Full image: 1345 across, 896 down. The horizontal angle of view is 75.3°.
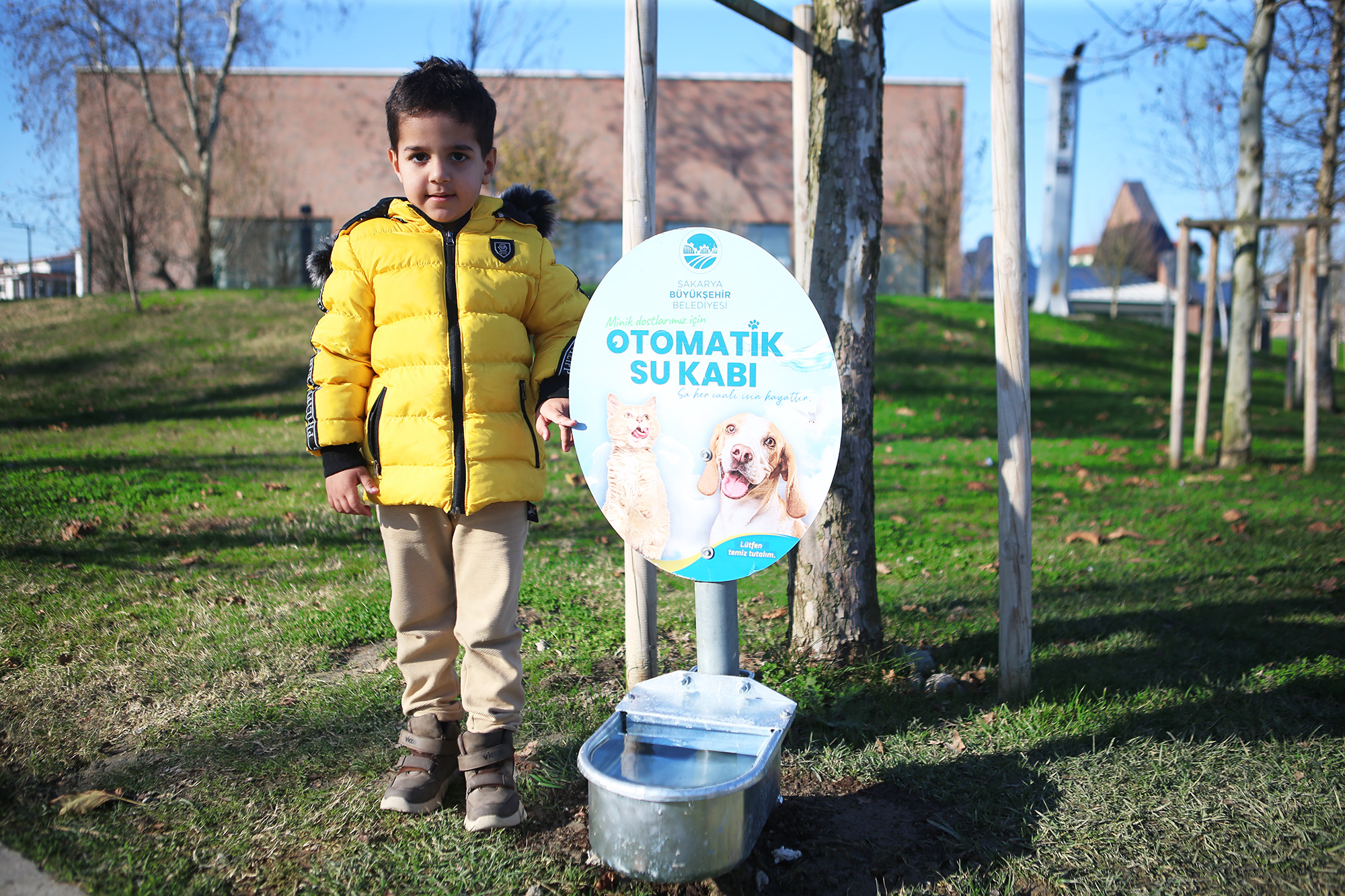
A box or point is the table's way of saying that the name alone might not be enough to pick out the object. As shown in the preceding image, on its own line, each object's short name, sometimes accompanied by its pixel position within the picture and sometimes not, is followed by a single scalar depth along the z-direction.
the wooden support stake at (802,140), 3.30
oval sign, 2.21
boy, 2.41
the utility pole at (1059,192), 21.11
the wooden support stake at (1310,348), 8.05
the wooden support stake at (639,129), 2.88
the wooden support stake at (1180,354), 8.14
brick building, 23.69
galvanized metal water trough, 1.88
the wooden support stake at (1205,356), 8.03
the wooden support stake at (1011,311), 2.97
